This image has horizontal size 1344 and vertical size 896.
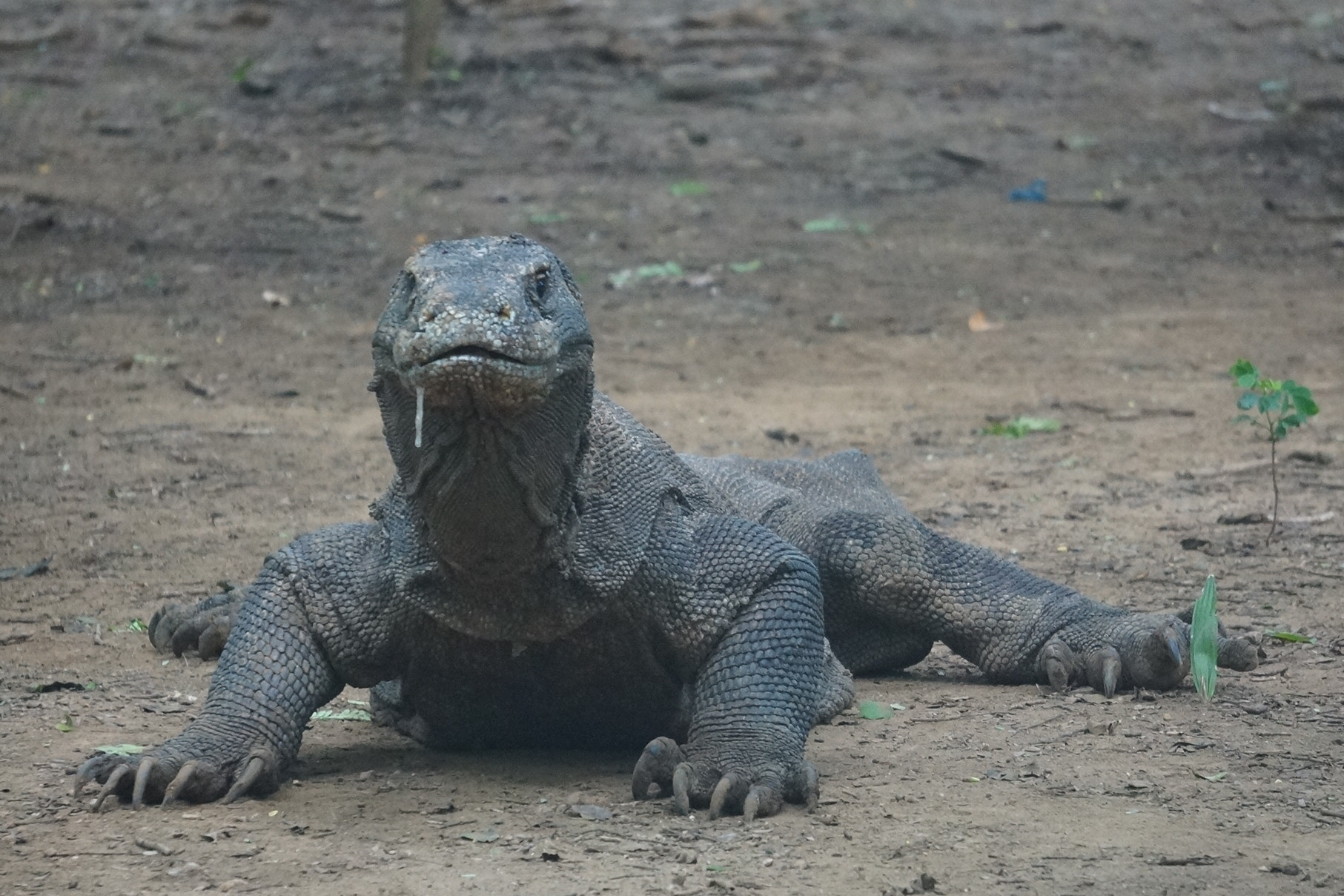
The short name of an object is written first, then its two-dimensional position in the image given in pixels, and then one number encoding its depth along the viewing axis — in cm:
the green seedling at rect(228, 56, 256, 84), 2705
